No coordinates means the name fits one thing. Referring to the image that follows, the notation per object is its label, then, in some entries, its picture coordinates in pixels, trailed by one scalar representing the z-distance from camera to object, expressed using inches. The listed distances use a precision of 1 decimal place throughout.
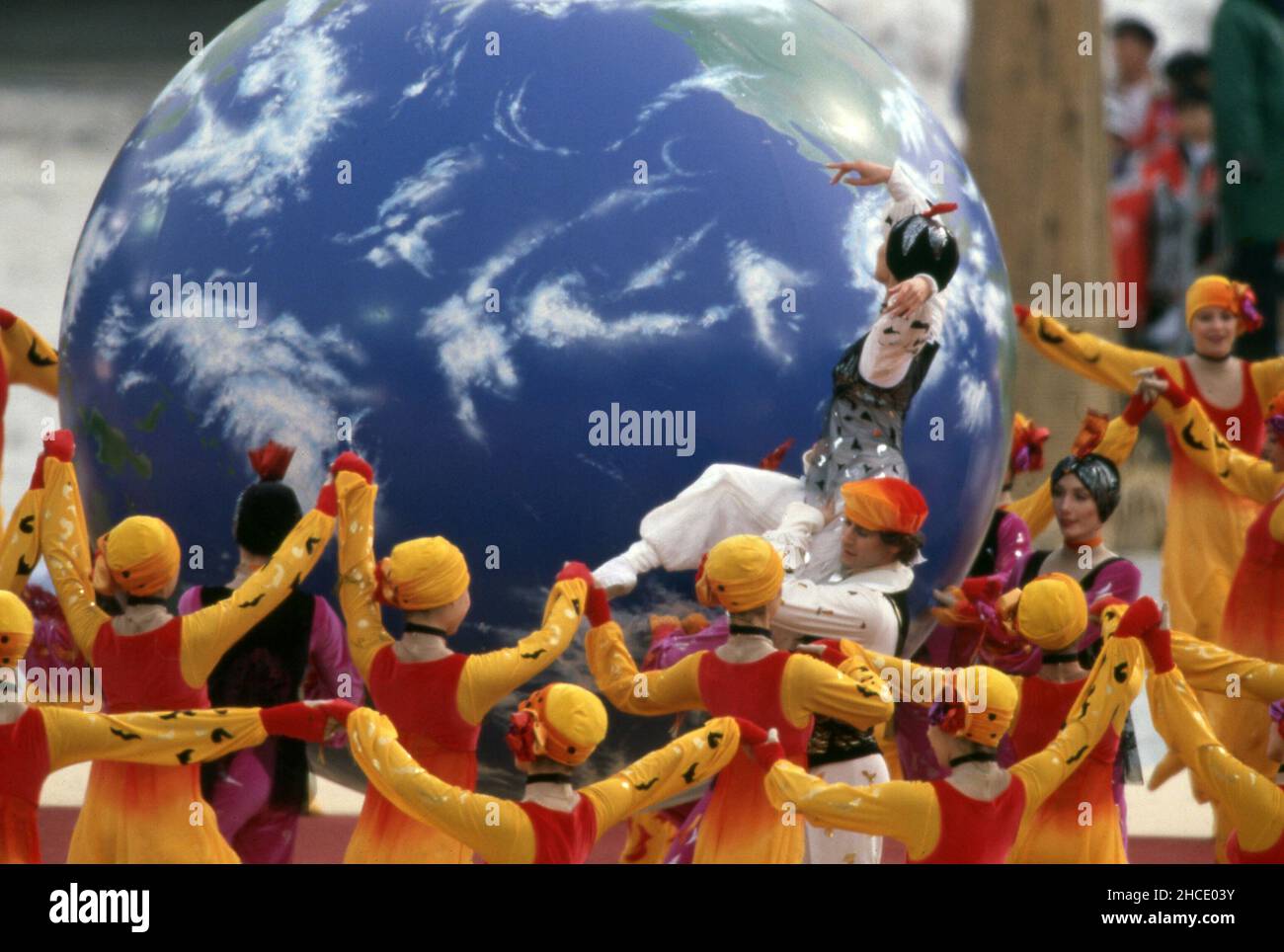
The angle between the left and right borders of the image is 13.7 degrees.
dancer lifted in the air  625.1
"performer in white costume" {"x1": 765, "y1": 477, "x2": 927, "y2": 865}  628.7
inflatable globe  619.7
